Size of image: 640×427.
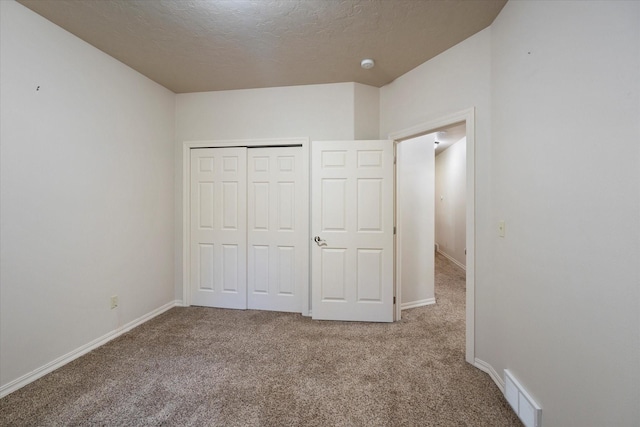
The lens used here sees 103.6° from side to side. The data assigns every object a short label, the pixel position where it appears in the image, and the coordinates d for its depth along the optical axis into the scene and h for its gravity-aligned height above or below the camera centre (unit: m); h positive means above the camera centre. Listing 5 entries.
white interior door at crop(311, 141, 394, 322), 2.76 -0.20
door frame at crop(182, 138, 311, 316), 2.98 +0.43
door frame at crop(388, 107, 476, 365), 2.03 -0.08
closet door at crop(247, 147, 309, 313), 3.05 -0.21
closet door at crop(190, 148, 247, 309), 3.15 -0.21
